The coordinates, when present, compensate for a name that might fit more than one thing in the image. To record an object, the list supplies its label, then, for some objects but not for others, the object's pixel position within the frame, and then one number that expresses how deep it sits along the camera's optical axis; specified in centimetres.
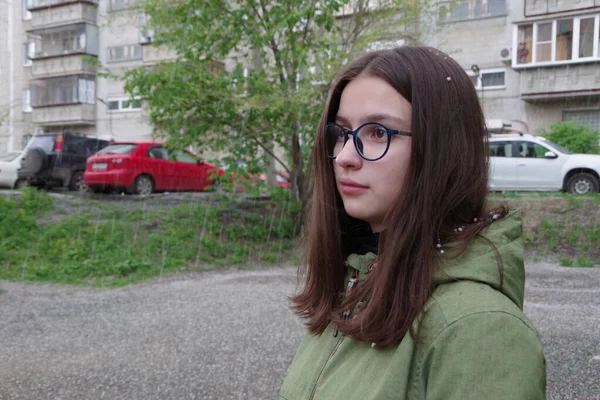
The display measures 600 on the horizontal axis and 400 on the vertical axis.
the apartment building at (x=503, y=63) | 2208
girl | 110
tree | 1016
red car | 1547
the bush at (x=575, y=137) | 1883
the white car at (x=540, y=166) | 1456
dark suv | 1712
